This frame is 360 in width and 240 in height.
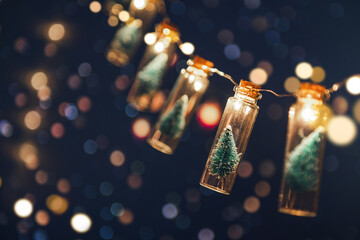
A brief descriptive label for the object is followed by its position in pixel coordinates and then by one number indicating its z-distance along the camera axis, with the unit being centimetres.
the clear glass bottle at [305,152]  34
